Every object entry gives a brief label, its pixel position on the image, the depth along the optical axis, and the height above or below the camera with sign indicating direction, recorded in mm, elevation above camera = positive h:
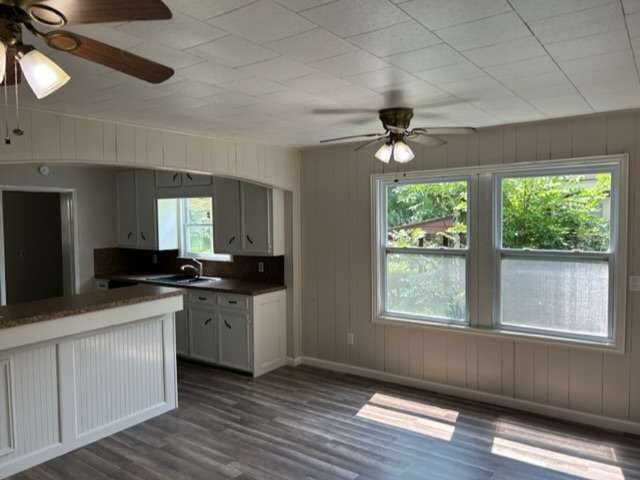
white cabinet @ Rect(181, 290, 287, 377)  4852 -1118
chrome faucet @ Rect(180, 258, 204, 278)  5750 -516
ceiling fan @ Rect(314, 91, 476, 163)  3162 +637
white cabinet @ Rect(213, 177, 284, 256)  5059 +93
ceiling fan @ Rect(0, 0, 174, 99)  1166 +546
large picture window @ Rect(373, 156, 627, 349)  3645 -216
